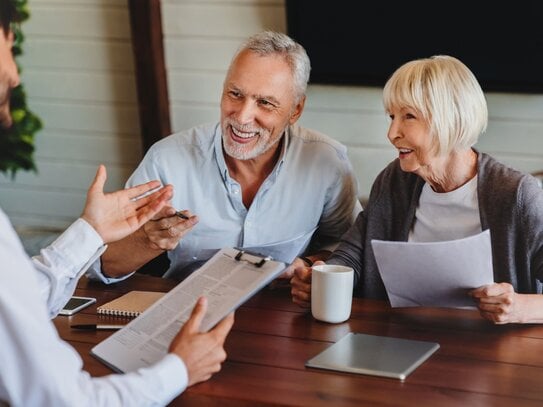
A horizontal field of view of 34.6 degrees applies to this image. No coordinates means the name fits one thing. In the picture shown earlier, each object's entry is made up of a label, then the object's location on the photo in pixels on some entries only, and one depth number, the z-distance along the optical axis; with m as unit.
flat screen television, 3.15
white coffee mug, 1.82
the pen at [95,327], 1.83
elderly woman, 2.01
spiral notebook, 1.90
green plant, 3.99
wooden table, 1.50
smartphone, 1.92
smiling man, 2.38
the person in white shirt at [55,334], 1.28
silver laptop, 1.59
